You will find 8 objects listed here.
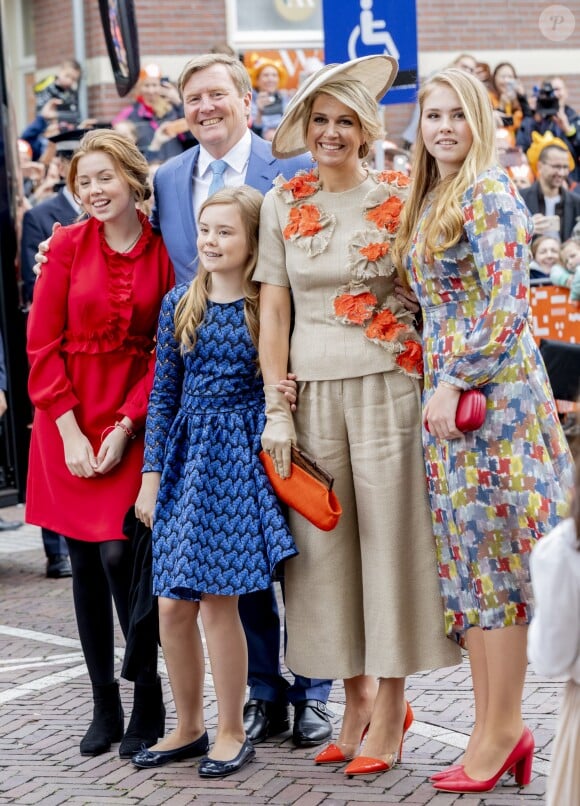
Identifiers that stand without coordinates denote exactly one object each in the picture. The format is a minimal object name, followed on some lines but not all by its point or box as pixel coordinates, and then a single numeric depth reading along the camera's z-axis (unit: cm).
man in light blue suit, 933
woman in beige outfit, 833
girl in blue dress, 840
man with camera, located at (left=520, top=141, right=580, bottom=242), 2064
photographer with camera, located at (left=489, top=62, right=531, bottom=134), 2561
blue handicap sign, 1462
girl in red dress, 904
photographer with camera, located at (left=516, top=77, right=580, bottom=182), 2572
